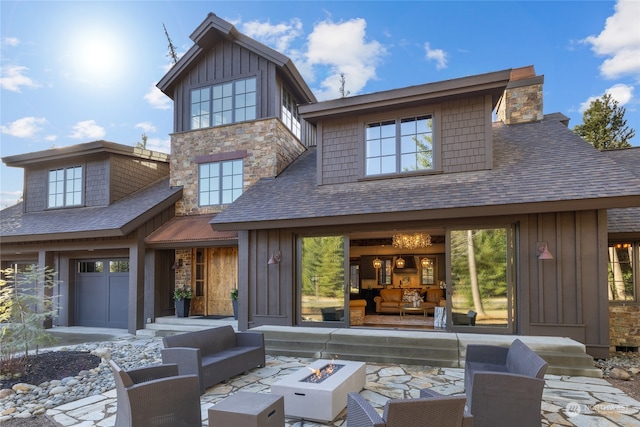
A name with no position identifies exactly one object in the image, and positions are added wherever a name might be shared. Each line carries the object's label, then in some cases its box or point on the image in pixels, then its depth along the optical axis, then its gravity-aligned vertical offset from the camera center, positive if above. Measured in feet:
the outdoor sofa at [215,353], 17.28 -5.83
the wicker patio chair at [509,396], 12.54 -5.27
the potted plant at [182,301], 36.62 -5.99
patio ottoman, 10.94 -5.13
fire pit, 14.01 -5.82
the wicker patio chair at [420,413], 9.28 -4.34
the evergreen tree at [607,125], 62.49 +18.52
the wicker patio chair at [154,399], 11.93 -5.23
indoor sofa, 39.15 -6.41
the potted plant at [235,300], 34.91 -5.65
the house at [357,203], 23.47 +2.42
